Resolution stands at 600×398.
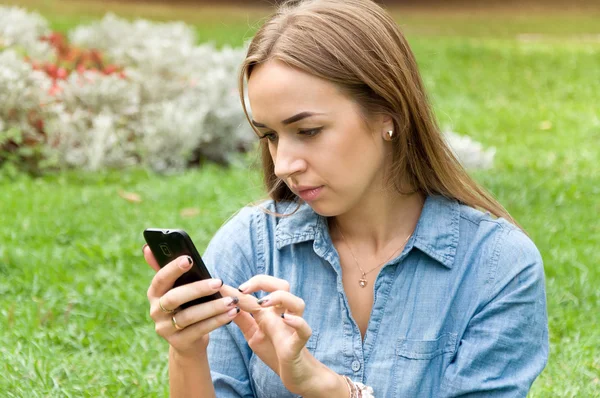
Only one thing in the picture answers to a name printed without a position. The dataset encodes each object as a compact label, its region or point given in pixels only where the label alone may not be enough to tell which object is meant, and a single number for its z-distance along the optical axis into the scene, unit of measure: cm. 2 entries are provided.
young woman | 212
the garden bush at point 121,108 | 629
